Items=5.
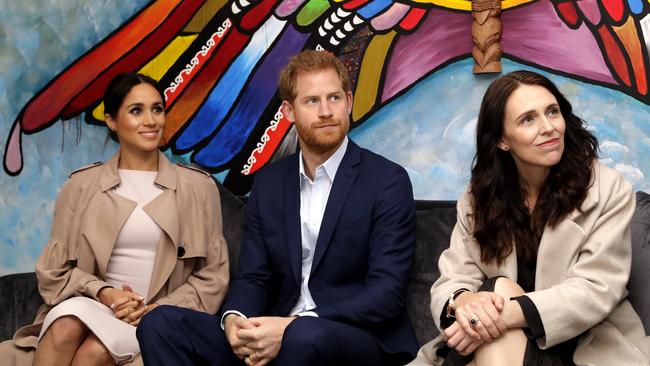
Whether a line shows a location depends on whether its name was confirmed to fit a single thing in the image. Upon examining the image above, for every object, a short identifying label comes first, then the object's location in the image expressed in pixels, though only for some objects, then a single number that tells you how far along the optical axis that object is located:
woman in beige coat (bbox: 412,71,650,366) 2.45
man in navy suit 2.75
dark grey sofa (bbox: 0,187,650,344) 2.84
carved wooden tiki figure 3.46
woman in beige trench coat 3.25
